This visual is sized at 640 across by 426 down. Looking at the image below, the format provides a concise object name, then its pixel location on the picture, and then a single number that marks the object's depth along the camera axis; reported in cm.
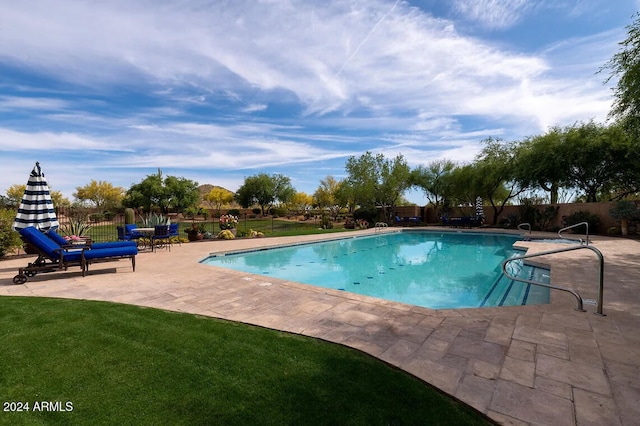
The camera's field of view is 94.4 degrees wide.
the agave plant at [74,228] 1055
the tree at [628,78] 644
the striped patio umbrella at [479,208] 1975
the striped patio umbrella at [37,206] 675
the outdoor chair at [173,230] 1109
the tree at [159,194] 3606
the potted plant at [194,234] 1324
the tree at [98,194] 4656
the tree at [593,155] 1461
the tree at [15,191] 3453
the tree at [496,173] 1938
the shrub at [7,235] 823
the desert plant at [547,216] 1723
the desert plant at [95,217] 2330
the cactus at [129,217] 1156
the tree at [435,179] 2317
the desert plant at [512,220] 1883
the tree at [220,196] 4930
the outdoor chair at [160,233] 1025
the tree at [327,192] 4135
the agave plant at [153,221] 1197
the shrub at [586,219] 1491
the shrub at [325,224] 2020
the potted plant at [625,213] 1281
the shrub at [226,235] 1388
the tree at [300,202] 4430
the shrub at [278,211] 4016
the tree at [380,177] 2283
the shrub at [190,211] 3455
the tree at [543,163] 1606
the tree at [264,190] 4109
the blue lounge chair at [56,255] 569
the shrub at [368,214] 2442
